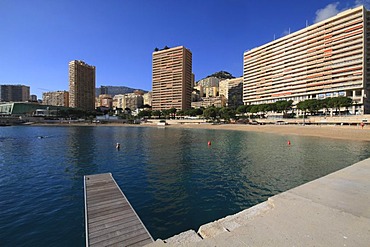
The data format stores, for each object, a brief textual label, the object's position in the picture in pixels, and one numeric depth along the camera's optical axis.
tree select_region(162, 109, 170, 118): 146.15
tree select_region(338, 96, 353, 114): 74.50
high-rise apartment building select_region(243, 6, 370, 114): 88.62
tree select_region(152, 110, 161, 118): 149.05
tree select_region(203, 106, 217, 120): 110.01
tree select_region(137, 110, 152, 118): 155.12
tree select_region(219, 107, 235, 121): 104.91
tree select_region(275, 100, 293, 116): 93.06
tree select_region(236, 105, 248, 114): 113.56
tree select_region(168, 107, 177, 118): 146.50
